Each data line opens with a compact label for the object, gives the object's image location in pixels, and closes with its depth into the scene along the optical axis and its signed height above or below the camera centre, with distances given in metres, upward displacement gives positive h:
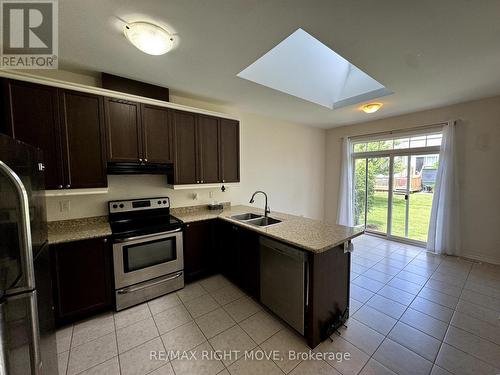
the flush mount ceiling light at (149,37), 1.53 +1.10
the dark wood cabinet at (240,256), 2.27 -1.01
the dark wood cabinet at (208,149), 2.90 +0.39
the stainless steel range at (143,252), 2.13 -0.87
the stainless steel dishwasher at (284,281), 1.75 -1.00
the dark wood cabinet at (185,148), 2.69 +0.38
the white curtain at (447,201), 3.41 -0.45
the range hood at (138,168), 2.27 +0.10
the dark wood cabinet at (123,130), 2.22 +0.52
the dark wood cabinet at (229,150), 3.12 +0.40
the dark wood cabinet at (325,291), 1.69 -1.05
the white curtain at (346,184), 4.82 -0.21
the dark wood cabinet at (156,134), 2.45 +0.52
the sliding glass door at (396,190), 3.90 -0.32
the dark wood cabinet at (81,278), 1.86 -0.99
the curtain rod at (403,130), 3.59 +0.89
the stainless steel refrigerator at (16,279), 0.77 -0.43
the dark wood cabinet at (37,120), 1.76 +0.52
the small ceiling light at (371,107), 3.16 +1.08
